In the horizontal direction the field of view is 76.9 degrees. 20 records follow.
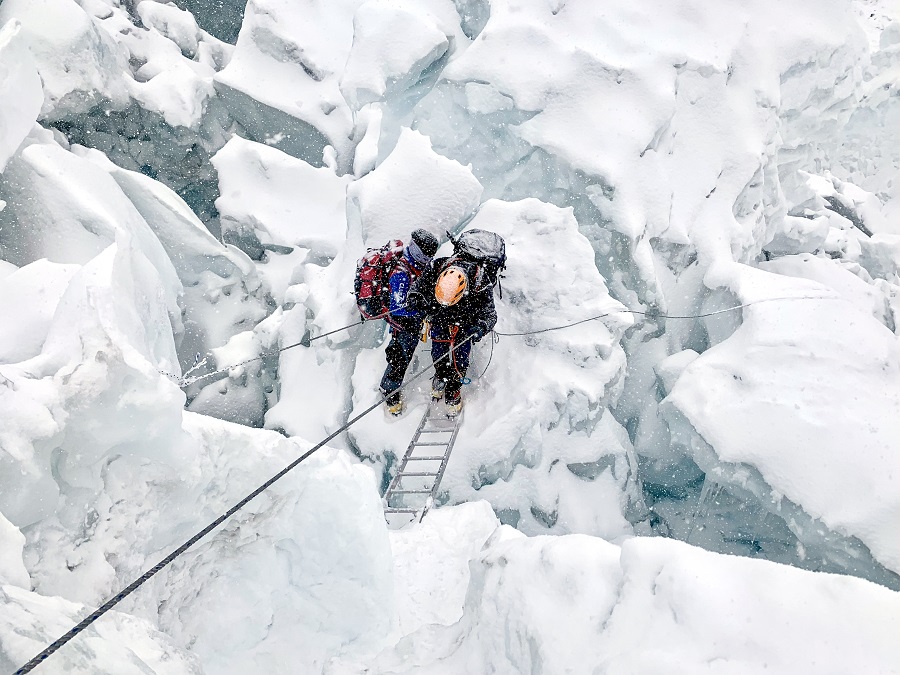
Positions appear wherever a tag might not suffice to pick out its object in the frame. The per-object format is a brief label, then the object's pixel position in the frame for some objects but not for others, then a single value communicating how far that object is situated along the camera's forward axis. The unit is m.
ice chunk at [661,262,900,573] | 3.57
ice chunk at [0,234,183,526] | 1.84
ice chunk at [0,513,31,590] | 1.60
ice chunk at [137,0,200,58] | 9.03
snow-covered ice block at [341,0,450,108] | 5.00
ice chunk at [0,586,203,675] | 1.35
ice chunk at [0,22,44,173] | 4.27
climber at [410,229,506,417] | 3.75
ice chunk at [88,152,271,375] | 6.00
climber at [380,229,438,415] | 3.96
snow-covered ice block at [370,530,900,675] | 1.40
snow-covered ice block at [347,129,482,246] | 4.57
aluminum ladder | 4.31
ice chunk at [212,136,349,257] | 7.39
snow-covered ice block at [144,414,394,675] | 2.29
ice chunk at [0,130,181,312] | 4.64
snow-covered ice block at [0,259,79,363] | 3.14
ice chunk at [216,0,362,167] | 8.02
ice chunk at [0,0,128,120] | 6.45
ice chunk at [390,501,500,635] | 3.04
